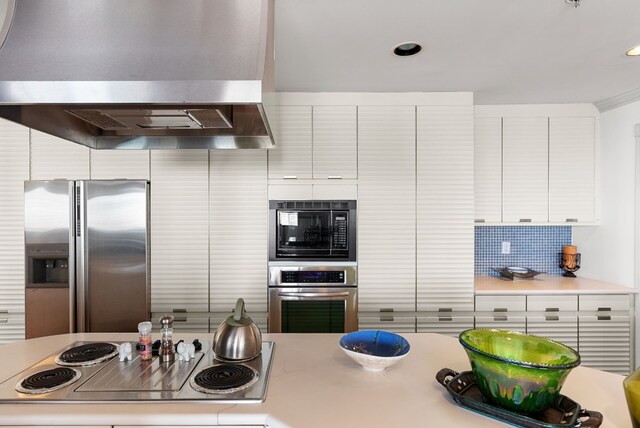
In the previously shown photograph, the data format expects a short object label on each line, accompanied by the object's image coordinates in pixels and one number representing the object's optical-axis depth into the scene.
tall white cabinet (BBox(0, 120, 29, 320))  2.59
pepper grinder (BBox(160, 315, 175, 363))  1.35
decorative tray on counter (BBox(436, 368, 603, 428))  0.88
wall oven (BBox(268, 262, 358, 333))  2.58
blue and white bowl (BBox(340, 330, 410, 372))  1.20
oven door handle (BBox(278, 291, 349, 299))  2.57
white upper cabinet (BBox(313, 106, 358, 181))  2.68
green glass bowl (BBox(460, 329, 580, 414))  0.91
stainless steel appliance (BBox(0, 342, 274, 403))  1.07
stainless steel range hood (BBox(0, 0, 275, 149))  0.96
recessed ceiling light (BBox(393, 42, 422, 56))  1.96
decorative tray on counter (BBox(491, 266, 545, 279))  3.03
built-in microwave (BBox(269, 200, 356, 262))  2.62
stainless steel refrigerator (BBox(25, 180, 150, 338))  2.46
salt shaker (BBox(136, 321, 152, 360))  1.36
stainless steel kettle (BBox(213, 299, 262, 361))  1.33
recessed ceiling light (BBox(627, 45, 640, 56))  2.00
